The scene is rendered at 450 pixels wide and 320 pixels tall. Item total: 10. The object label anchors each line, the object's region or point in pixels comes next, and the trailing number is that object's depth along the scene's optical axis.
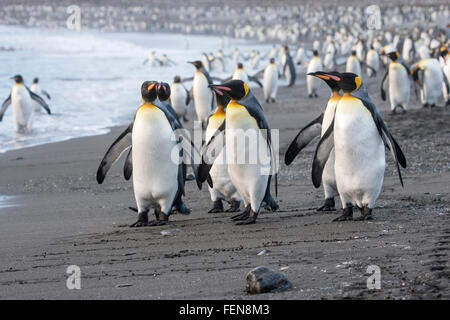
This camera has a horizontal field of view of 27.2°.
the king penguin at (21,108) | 14.41
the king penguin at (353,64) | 20.48
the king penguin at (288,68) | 23.52
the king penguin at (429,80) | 14.44
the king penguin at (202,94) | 14.70
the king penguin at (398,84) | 13.88
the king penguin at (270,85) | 19.06
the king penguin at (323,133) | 6.54
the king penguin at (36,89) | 18.47
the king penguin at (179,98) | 14.98
